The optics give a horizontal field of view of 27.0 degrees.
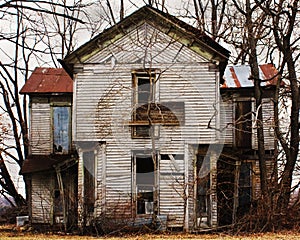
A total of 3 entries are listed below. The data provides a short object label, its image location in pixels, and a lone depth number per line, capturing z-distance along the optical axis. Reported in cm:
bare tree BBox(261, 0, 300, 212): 2291
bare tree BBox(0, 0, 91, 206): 3341
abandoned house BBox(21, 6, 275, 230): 2184
